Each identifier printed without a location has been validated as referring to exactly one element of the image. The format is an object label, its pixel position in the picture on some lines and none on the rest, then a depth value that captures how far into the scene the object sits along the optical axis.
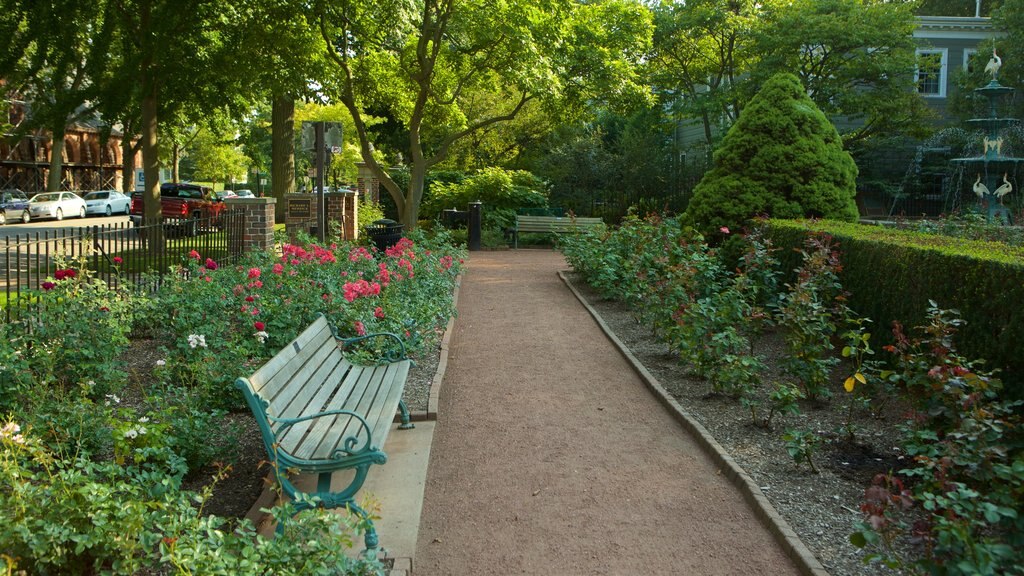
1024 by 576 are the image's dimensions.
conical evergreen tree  12.31
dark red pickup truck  32.25
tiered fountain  17.49
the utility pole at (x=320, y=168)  13.26
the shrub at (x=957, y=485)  3.39
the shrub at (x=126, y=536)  3.27
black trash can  15.81
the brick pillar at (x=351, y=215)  20.02
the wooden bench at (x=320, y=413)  4.26
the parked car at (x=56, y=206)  40.38
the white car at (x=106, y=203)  46.00
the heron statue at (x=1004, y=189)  17.11
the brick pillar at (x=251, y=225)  12.02
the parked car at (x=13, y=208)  37.97
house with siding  30.42
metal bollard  22.22
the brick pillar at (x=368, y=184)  28.16
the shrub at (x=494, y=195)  24.14
